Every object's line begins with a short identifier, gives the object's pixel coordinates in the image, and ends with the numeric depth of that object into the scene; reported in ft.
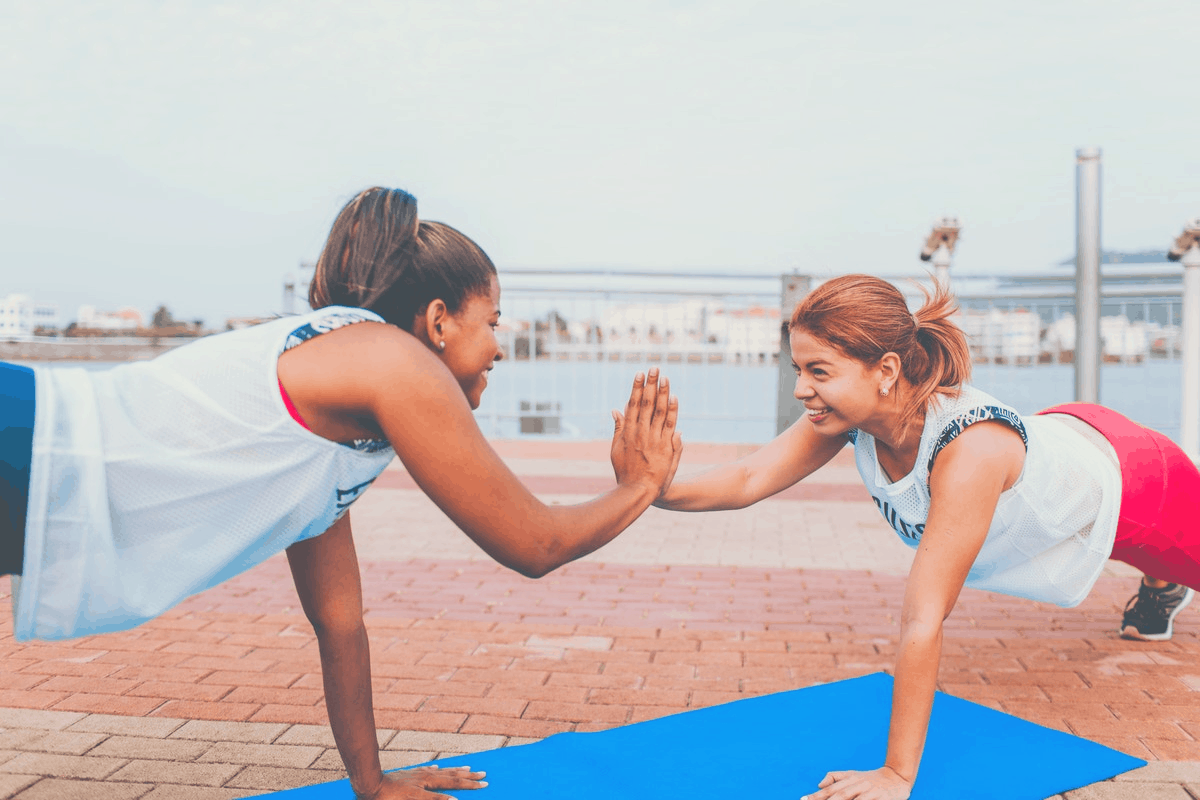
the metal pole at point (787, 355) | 28.71
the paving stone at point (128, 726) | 9.45
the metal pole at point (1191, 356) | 19.72
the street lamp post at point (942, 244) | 22.21
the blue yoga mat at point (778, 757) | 8.01
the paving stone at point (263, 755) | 8.82
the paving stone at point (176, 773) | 8.38
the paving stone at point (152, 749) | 8.90
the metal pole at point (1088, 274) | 21.02
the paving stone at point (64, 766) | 8.47
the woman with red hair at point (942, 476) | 7.77
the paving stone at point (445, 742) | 9.20
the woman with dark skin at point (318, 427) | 5.62
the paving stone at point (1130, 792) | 8.05
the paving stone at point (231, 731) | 9.37
